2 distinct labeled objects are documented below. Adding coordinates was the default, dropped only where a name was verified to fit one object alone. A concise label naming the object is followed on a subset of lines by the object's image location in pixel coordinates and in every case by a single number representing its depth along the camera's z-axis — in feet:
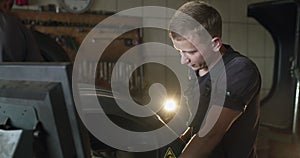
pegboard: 8.88
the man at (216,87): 3.62
